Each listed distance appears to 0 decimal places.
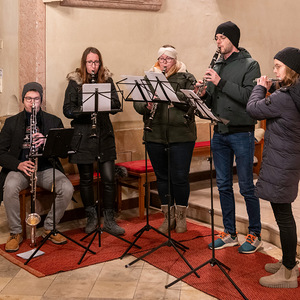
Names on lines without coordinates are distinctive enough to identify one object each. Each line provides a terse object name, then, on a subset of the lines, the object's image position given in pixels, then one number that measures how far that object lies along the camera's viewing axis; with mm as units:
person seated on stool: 4504
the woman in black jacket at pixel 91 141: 4836
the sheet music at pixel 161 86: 3861
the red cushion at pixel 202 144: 6112
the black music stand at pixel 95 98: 4188
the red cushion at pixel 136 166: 5363
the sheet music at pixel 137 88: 4031
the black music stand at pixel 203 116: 3600
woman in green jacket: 4551
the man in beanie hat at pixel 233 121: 4074
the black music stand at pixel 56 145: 4195
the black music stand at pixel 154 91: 3877
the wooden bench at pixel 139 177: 5371
